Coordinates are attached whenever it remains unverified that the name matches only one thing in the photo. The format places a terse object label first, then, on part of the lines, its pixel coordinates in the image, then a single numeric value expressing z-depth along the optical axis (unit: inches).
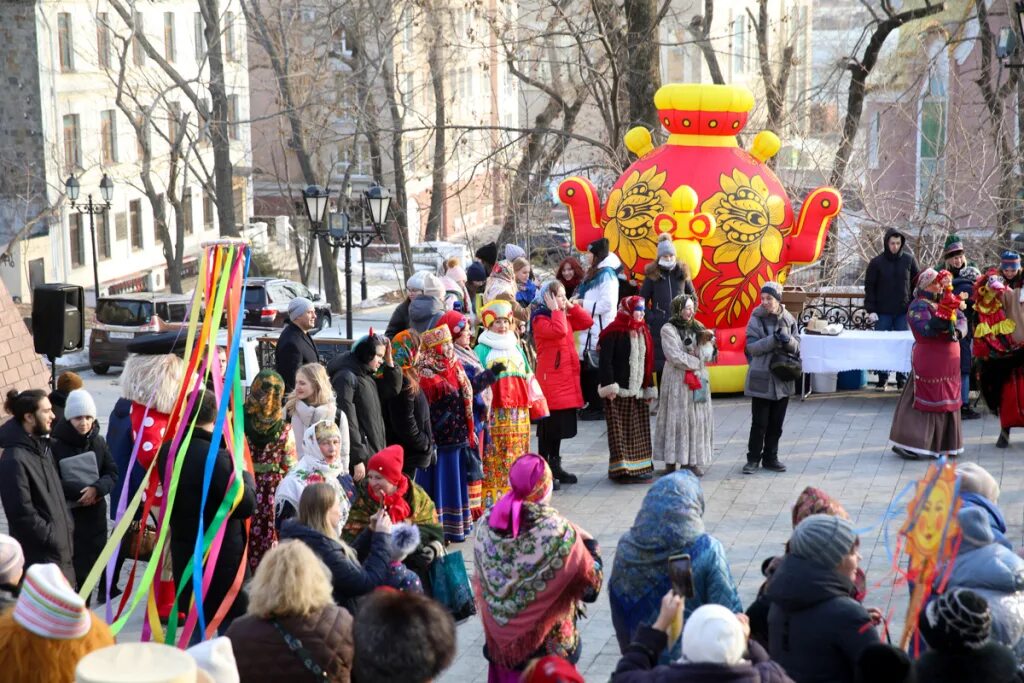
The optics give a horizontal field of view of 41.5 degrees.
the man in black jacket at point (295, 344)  373.7
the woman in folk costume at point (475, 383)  384.8
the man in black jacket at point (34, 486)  291.1
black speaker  427.5
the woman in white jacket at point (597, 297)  505.4
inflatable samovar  550.6
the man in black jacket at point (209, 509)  276.8
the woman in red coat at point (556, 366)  427.5
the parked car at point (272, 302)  1064.8
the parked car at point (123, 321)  941.8
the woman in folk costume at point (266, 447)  311.6
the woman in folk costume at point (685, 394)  425.7
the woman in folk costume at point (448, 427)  374.6
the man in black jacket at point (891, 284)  559.8
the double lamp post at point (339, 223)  758.5
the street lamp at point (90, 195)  1154.2
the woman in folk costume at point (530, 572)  233.3
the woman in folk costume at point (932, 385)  439.8
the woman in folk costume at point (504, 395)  395.5
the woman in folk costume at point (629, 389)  430.0
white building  1449.3
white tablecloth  539.8
